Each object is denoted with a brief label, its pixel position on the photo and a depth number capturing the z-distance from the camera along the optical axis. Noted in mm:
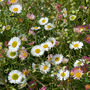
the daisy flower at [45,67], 518
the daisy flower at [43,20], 624
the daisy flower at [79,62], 496
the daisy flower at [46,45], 543
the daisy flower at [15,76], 504
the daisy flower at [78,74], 481
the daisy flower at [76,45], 539
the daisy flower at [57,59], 523
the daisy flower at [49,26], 596
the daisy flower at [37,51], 543
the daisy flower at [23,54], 531
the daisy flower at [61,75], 484
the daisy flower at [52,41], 546
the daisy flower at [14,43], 547
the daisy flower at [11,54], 536
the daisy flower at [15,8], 623
